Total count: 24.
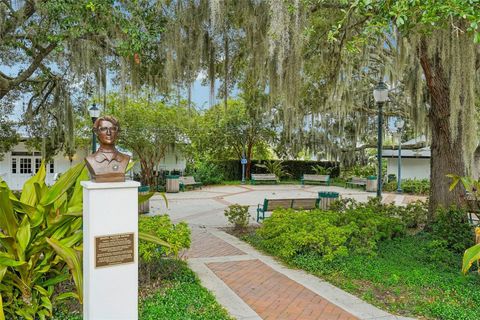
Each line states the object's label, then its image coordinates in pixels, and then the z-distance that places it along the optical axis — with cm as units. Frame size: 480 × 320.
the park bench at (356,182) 1871
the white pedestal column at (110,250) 324
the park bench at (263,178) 2127
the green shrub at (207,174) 2023
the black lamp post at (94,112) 1108
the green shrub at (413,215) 817
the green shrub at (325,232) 558
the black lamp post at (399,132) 1635
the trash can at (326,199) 978
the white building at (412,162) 2036
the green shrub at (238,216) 810
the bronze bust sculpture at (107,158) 333
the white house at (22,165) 1998
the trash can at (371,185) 1798
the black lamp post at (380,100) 897
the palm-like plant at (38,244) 339
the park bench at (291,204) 862
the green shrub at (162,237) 446
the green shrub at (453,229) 594
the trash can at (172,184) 1673
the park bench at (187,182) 1770
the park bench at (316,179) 2081
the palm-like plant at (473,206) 352
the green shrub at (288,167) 2320
